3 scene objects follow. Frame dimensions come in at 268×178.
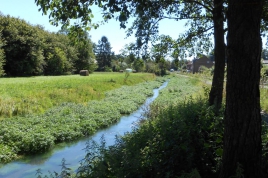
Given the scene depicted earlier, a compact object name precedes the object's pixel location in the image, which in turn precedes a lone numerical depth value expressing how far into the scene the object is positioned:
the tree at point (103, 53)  88.69
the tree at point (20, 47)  35.97
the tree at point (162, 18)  4.55
